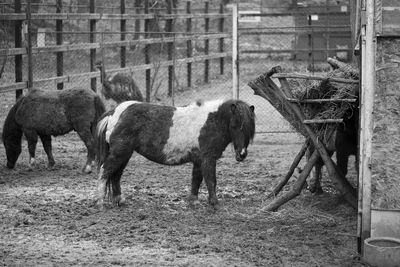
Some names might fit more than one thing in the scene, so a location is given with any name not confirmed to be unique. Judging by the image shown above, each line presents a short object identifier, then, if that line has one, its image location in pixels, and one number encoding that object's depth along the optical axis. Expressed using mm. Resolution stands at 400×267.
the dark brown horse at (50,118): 20161
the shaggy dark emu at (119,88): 25216
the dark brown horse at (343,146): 15487
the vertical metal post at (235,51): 24410
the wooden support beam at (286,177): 16527
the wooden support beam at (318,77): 13995
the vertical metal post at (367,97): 12249
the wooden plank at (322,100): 13762
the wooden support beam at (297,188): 14872
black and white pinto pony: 15531
